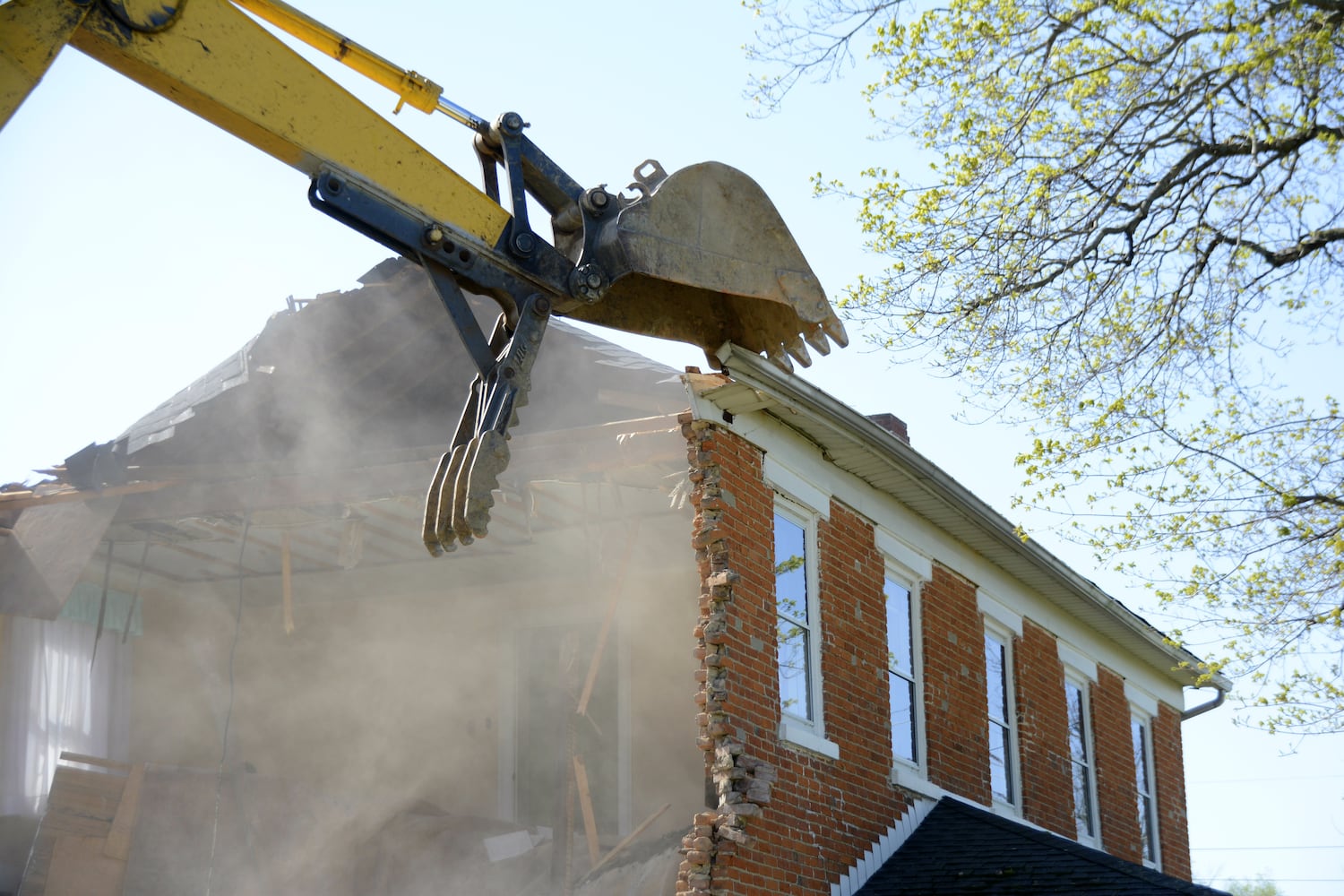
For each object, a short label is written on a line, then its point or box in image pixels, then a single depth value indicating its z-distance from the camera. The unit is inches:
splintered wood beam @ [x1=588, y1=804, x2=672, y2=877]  478.0
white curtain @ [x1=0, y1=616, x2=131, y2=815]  530.3
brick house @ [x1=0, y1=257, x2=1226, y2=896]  442.9
